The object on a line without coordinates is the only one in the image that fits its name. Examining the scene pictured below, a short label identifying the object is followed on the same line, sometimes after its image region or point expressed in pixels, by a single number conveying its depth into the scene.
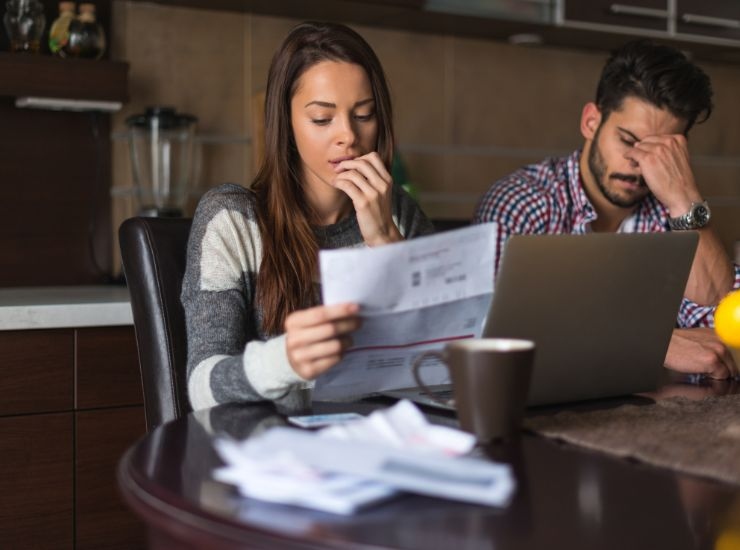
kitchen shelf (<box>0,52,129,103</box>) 2.44
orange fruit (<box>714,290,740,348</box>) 1.27
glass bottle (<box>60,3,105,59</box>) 2.55
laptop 1.07
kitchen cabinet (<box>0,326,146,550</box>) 2.11
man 2.07
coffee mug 0.92
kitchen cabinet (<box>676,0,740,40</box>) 3.24
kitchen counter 2.09
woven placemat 0.90
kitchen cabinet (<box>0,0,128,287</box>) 2.53
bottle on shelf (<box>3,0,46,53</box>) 2.50
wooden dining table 0.68
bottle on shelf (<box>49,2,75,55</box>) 2.55
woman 1.44
